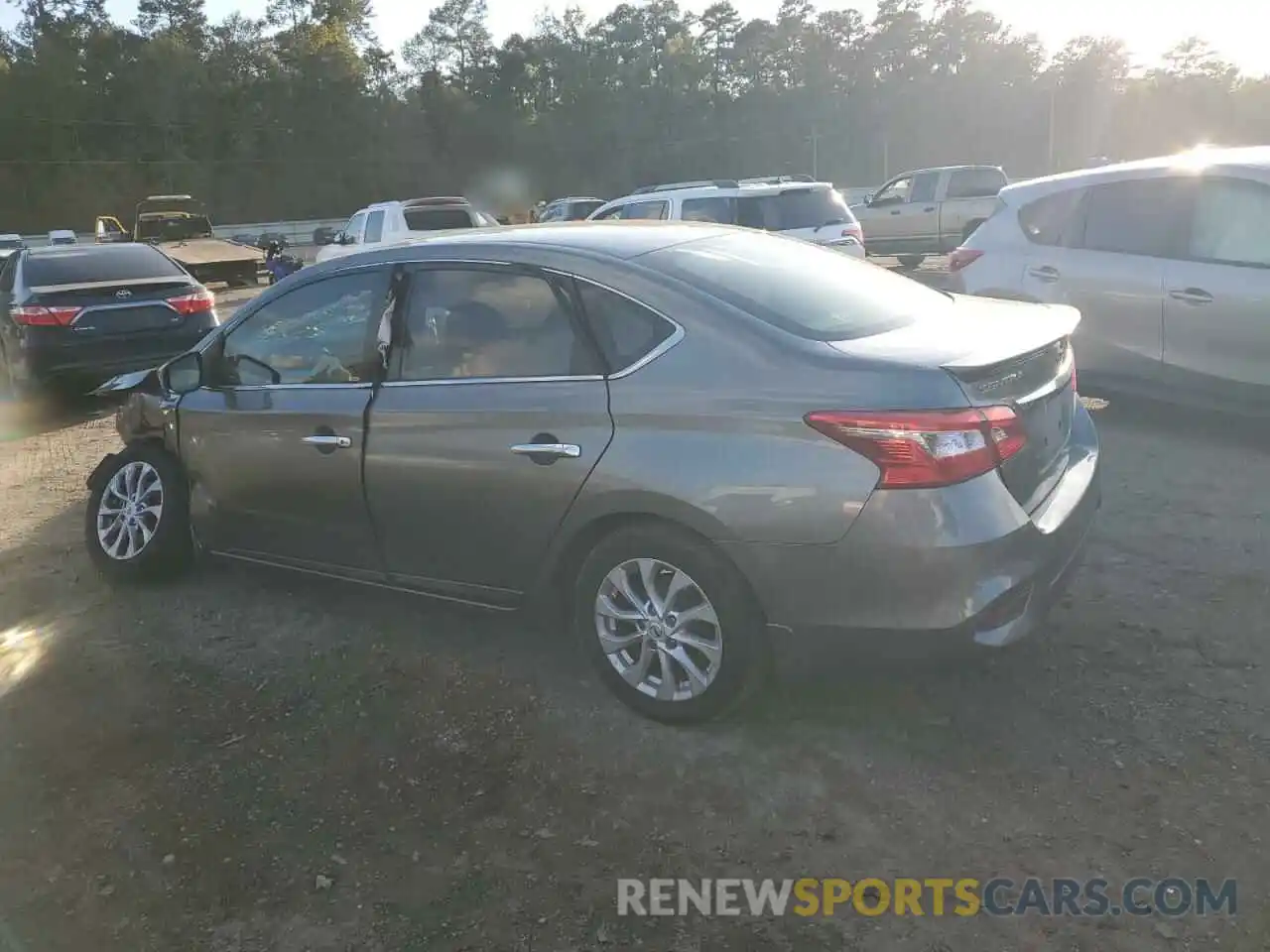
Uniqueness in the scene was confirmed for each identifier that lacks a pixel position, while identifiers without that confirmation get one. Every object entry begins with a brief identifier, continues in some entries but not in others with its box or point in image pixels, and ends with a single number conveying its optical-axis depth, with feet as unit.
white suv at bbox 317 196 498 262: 53.78
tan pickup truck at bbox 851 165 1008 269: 63.05
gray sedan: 10.31
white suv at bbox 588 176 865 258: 40.52
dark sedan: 31.48
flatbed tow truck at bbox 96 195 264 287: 71.15
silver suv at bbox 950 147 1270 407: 20.27
